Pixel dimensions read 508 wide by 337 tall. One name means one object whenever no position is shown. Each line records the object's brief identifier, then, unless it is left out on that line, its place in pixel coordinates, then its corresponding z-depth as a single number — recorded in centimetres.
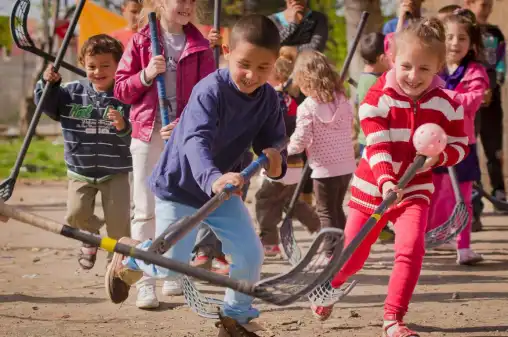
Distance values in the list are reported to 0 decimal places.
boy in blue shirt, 765
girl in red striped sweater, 838
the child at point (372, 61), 1317
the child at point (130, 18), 1444
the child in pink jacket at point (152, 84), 998
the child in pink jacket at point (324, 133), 1189
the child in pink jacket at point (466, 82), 1183
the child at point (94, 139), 1149
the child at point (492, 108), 1463
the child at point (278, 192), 1314
